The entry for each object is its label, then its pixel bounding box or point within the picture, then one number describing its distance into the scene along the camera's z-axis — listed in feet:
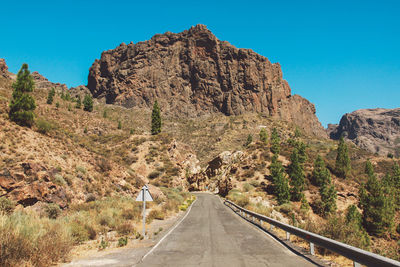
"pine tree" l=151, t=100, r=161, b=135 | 202.80
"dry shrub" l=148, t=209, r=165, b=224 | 58.22
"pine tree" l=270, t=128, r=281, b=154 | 164.14
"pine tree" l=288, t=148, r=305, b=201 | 123.95
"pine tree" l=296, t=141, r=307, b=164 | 156.73
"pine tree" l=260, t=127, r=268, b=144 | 219.20
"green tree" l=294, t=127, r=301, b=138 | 383.94
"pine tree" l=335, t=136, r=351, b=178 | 167.12
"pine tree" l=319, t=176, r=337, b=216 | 118.32
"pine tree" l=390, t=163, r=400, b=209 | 140.46
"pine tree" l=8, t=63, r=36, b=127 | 72.79
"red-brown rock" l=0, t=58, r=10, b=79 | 376.27
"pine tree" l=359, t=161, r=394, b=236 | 112.16
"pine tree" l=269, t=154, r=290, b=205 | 118.27
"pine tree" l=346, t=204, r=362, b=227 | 104.56
